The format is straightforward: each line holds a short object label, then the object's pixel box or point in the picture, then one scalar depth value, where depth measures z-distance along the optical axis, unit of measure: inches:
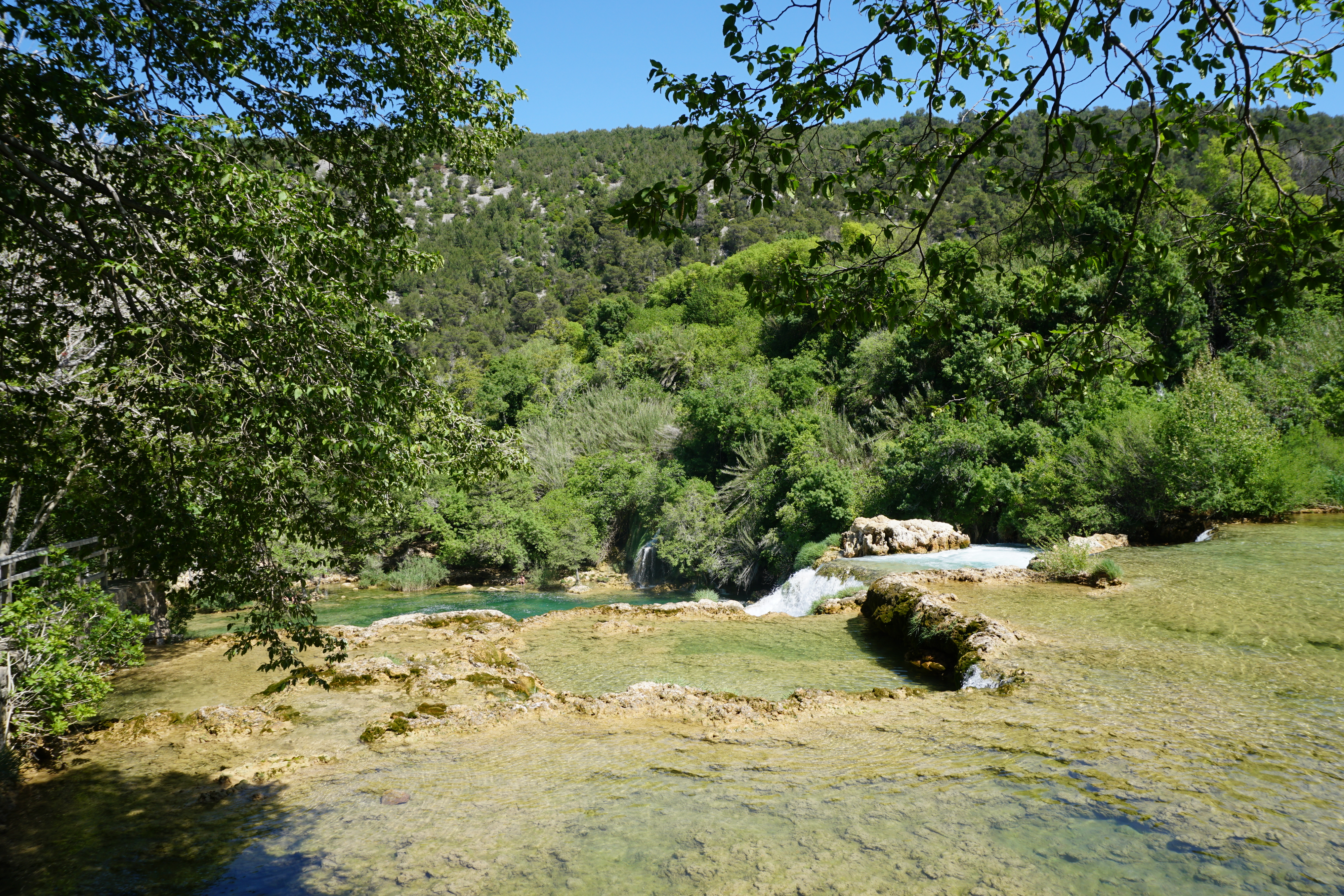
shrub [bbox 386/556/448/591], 981.8
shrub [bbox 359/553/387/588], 983.0
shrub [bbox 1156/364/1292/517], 638.5
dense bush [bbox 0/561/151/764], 244.1
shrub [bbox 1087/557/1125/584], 484.1
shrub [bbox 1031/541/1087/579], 513.0
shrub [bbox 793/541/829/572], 776.9
